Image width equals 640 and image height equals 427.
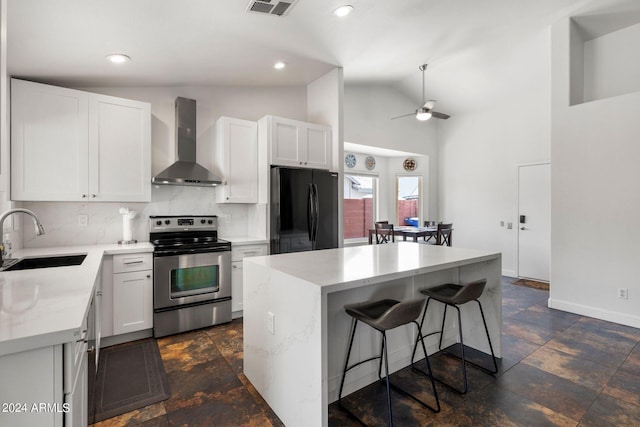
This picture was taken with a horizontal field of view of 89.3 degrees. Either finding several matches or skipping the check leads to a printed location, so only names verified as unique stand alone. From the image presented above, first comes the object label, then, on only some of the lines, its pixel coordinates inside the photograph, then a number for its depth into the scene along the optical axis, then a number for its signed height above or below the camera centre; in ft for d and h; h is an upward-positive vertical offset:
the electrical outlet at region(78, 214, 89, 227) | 10.89 -0.32
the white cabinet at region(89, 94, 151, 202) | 10.16 +2.01
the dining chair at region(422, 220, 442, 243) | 20.82 -0.99
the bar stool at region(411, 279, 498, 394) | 7.52 -2.11
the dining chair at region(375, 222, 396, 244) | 18.74 -1.31
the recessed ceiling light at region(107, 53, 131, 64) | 9.18 +4.40
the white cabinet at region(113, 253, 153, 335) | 9.82 -2.55
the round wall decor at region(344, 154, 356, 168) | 22.26 +3.40
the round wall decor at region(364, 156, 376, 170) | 23.30 +3.41
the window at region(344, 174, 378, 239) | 22.93 +0.39
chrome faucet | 5.97 -0.17
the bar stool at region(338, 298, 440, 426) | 5.96 -2.10
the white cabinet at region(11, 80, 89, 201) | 9.04 +2.00
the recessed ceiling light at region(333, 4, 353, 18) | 9.41 +5.89
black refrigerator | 12.32 +0.02
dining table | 17.99 -1.27
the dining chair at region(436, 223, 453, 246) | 18.42 -1.50
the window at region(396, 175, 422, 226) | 24.29 +0.70
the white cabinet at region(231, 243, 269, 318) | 11.91 -2.38
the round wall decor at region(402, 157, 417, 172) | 23.94 +3.35
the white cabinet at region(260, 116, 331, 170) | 12.77 +2.78
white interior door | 17.93 -0.71
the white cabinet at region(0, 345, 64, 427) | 3.09 -1.76
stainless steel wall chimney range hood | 11.75 +2.28
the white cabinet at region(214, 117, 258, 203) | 12.60 +2.02
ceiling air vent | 7.97 +5.16
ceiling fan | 15.84 +4.81
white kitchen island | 5.59 -2.20
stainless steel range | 10.43 -2.32
